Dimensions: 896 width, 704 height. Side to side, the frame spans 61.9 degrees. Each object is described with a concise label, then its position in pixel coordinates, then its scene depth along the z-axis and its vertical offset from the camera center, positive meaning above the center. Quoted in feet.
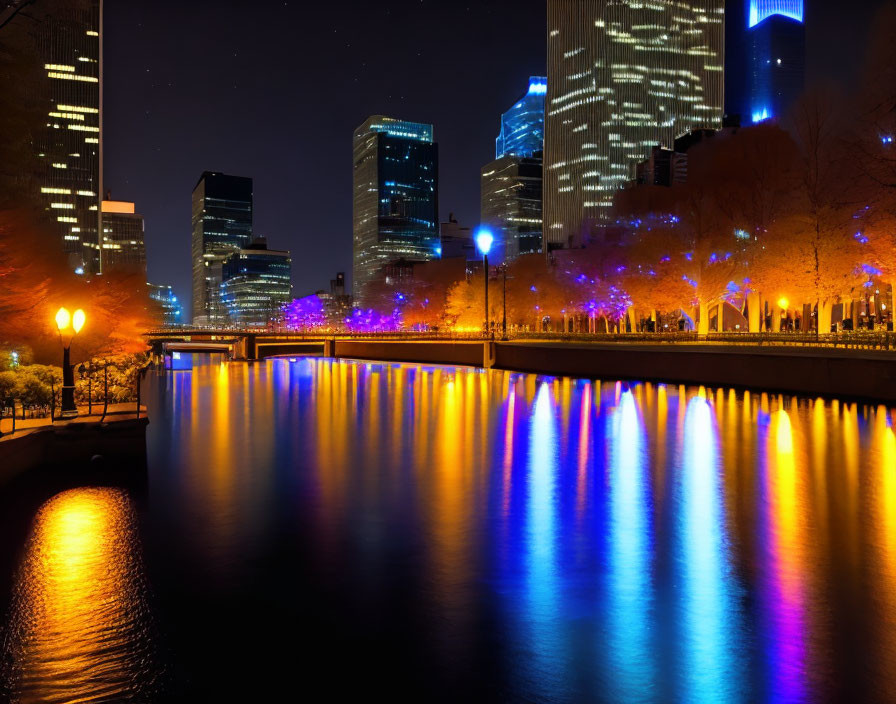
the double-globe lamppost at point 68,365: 44.98 +0.20
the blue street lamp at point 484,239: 142.10 +23.35
